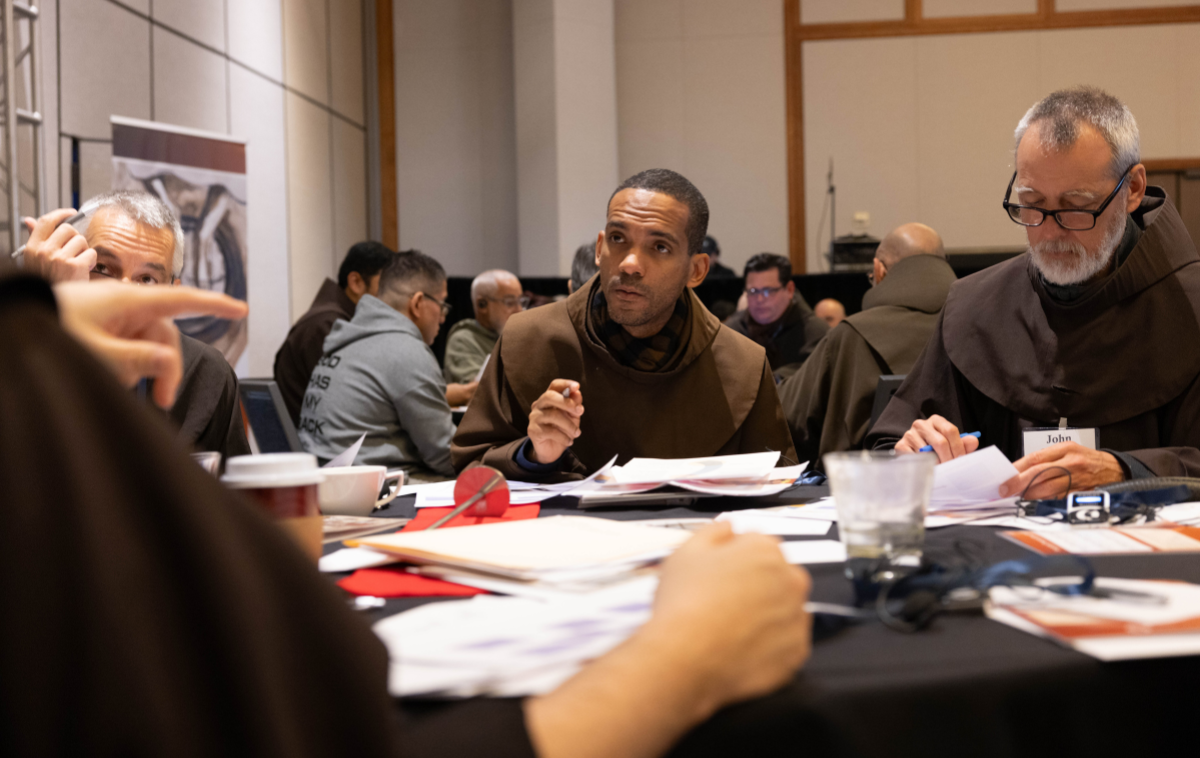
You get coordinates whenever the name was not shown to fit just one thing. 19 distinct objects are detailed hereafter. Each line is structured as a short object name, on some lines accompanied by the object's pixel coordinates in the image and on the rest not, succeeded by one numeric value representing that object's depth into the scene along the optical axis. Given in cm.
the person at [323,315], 497
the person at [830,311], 736
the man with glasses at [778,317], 583
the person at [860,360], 358
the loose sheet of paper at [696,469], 159
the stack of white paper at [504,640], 67
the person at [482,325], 616
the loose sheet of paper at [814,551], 109
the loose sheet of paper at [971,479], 136
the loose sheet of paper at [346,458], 161
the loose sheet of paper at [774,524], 128
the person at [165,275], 216
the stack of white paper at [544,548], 95
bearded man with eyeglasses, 195
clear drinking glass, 94
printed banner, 515
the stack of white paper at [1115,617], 75
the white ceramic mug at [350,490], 152
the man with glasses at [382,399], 358
